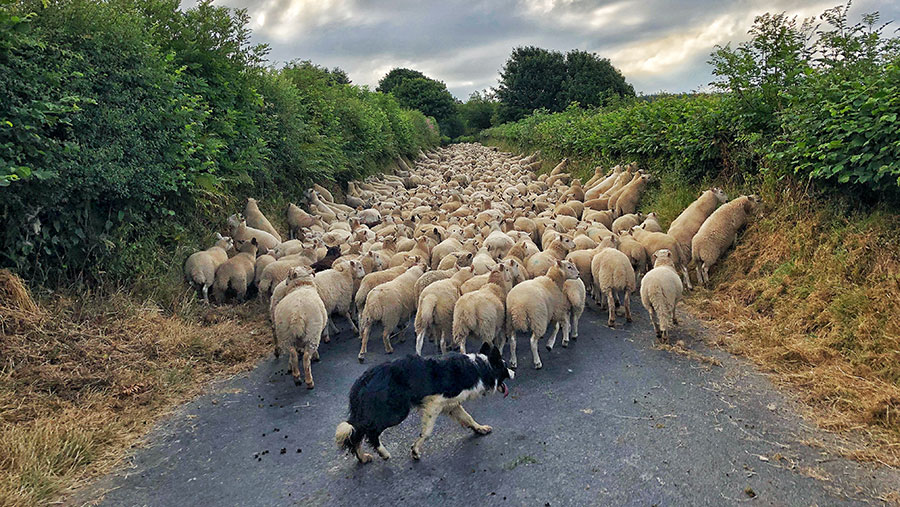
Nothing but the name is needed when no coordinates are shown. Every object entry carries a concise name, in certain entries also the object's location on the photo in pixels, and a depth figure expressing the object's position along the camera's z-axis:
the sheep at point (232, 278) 9.17
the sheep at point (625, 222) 12.16
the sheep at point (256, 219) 12.83
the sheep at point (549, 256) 9.12
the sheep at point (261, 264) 9.60
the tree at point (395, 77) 91.06
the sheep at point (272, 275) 9.21
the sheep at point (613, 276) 8.33
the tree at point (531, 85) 72.75
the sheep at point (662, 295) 7.34
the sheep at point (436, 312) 7.44
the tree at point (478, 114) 96.94
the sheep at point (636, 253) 9.44
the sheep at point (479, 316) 6.93
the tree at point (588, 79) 70.19
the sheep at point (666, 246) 9.38
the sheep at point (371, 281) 8.62
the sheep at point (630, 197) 13.82
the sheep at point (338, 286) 8.44
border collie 4.72
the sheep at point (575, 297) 7.81
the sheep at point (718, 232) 9.25
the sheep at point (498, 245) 10.80
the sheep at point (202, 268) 8.98
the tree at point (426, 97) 80.25
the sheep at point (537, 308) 7.11
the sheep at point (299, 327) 6.66
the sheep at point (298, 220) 14.68
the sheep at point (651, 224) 10.88
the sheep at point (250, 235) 11.39
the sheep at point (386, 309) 7.68
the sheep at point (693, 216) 9.97
